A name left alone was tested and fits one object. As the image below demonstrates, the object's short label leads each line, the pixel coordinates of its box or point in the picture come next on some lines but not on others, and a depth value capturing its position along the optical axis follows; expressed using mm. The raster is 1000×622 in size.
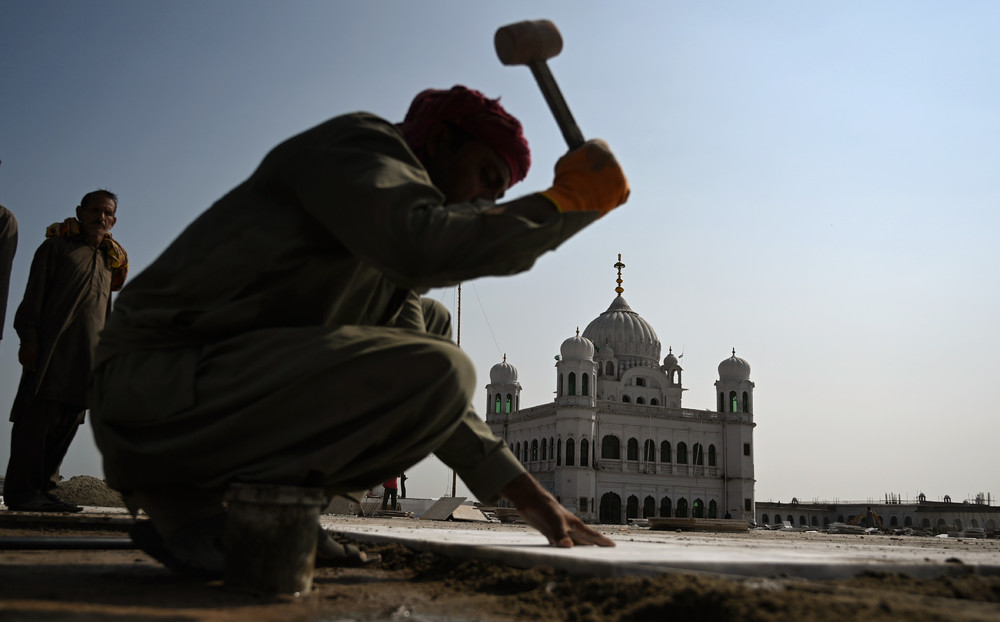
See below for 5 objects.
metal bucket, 1494
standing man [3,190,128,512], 4359
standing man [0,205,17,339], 4293
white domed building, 44438
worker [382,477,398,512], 17000
